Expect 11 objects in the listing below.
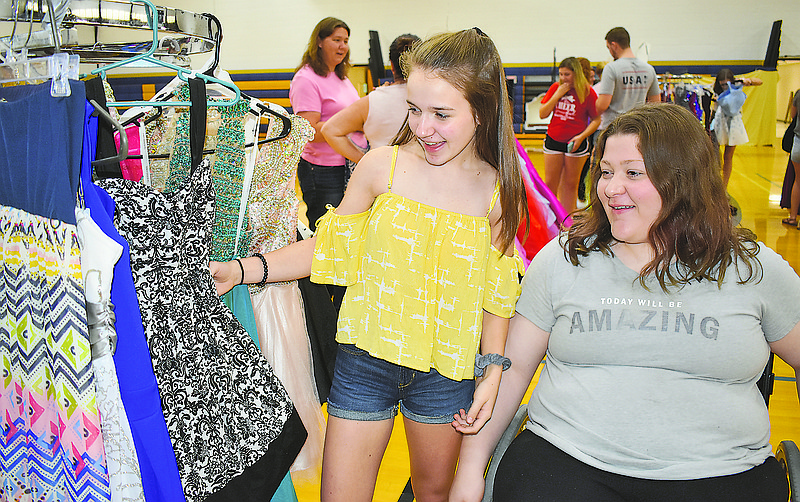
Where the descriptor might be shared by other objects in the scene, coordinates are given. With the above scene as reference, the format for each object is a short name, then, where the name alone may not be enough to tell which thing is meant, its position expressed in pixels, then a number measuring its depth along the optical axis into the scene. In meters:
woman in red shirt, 5.85
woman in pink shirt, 3.89
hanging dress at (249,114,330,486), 1.83
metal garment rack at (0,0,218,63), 1.39
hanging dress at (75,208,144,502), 1.16
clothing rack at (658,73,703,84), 9.48
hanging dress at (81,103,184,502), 1.19
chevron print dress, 1.17
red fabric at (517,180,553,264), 3.26
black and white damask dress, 1.28
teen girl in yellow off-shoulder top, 1.54
